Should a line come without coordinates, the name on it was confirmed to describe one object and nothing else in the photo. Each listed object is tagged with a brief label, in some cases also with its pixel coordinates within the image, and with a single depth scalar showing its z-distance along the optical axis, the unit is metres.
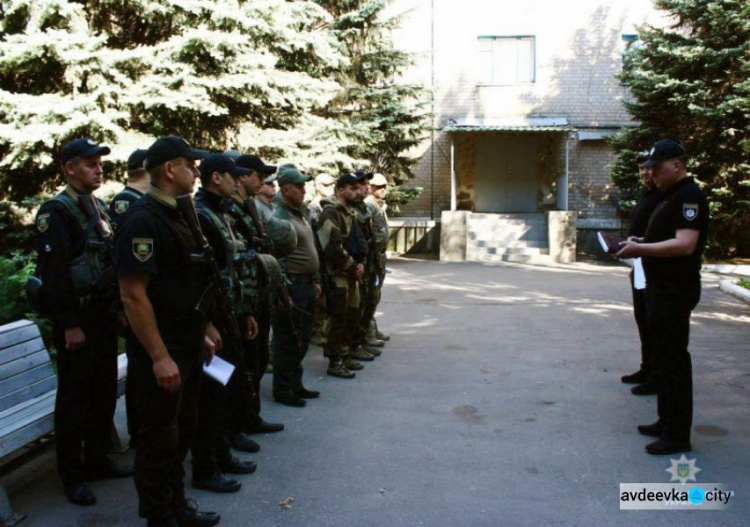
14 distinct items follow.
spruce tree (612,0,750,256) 15.06
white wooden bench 3.39
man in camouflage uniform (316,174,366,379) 6.08
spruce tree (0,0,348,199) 9.75
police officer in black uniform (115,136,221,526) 2.85
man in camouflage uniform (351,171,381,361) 6.77
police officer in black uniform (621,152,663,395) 5.44
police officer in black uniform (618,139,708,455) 4.18
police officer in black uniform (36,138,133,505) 3.61
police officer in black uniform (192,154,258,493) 3.74
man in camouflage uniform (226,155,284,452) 4.36
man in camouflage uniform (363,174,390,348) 7.16
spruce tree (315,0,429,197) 15.13
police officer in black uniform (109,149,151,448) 4.27
